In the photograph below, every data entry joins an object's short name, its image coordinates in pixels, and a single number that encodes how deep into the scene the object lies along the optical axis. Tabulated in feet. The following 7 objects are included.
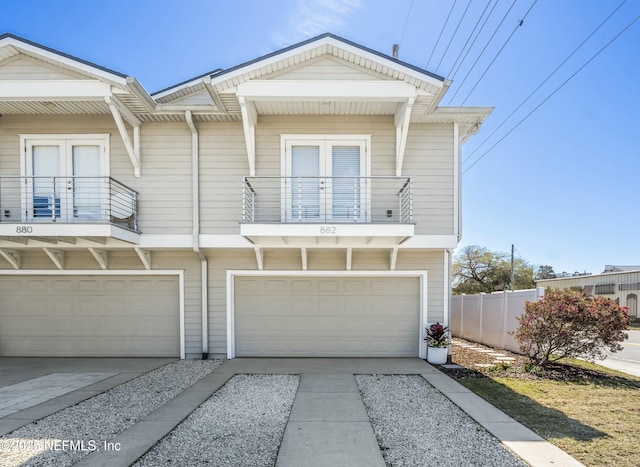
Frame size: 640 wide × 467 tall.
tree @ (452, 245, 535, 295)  102.99
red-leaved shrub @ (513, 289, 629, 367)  24.25
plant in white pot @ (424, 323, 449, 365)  27.02
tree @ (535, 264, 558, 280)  147.02
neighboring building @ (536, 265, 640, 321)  68.62
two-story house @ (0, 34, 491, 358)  24.67
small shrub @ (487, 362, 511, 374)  24.95
